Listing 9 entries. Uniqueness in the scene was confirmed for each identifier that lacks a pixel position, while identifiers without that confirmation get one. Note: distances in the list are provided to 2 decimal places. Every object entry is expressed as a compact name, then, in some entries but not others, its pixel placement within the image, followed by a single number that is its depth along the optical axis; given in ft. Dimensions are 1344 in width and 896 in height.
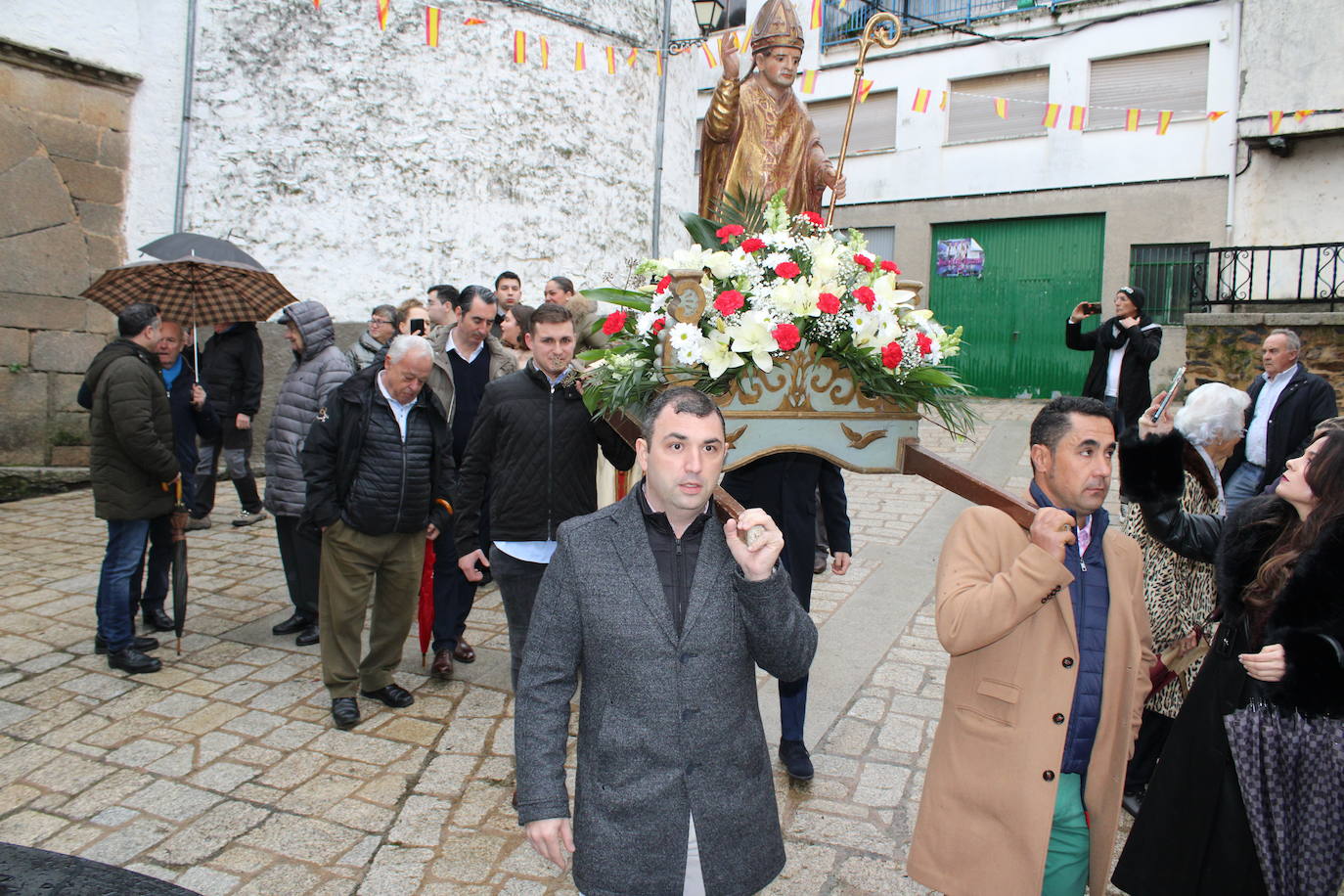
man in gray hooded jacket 19.69
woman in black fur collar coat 8.53
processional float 8.84
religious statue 13.08
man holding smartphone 29.01
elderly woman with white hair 12.75
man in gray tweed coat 7.37
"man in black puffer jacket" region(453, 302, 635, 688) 13.99
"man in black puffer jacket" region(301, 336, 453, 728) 16.12
